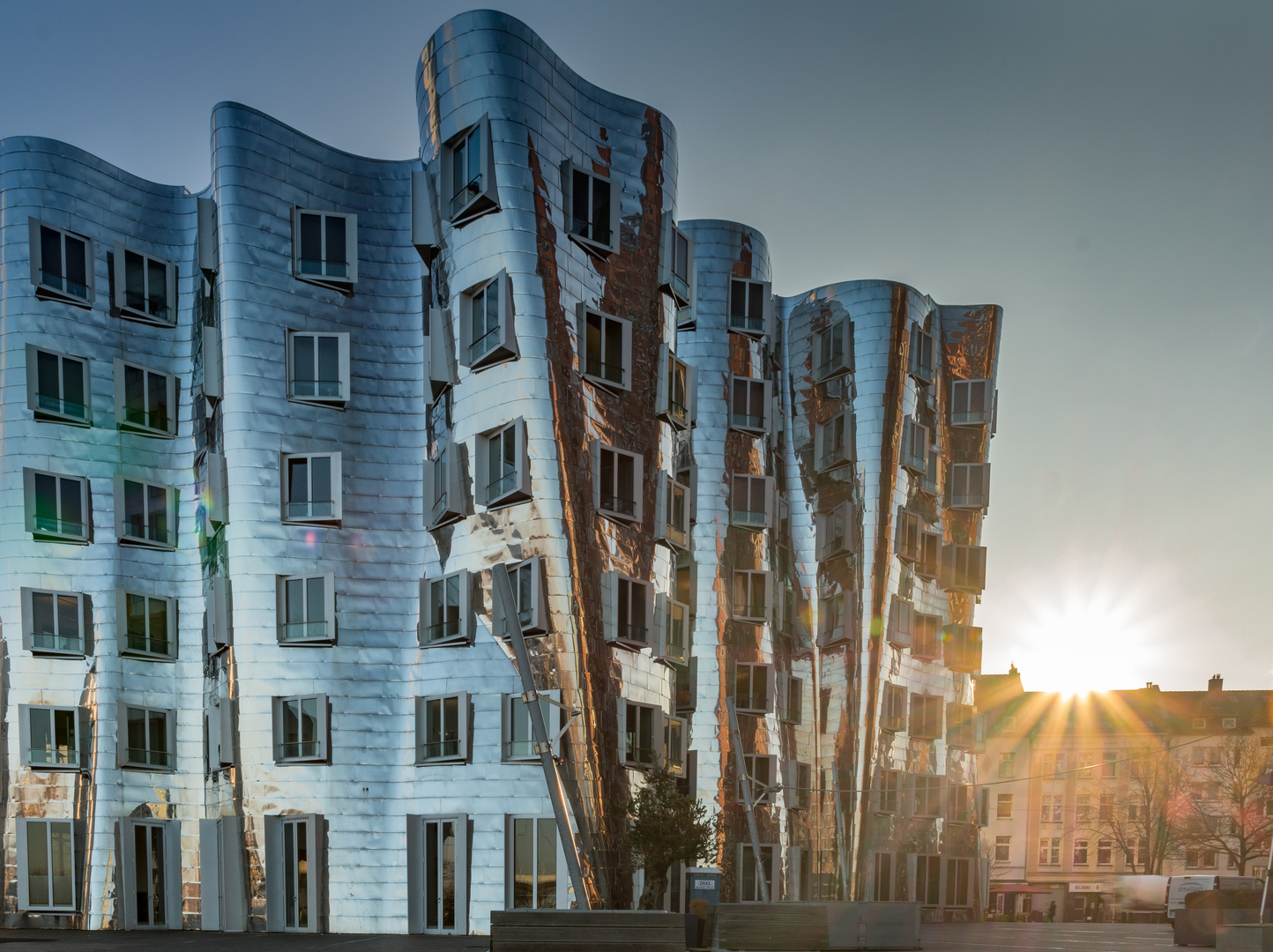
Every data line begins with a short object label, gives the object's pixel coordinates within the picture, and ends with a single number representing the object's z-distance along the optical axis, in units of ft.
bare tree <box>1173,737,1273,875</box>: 280.31
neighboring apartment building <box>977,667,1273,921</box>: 304.91
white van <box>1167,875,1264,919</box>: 213.05
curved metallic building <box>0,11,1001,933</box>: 117.91
